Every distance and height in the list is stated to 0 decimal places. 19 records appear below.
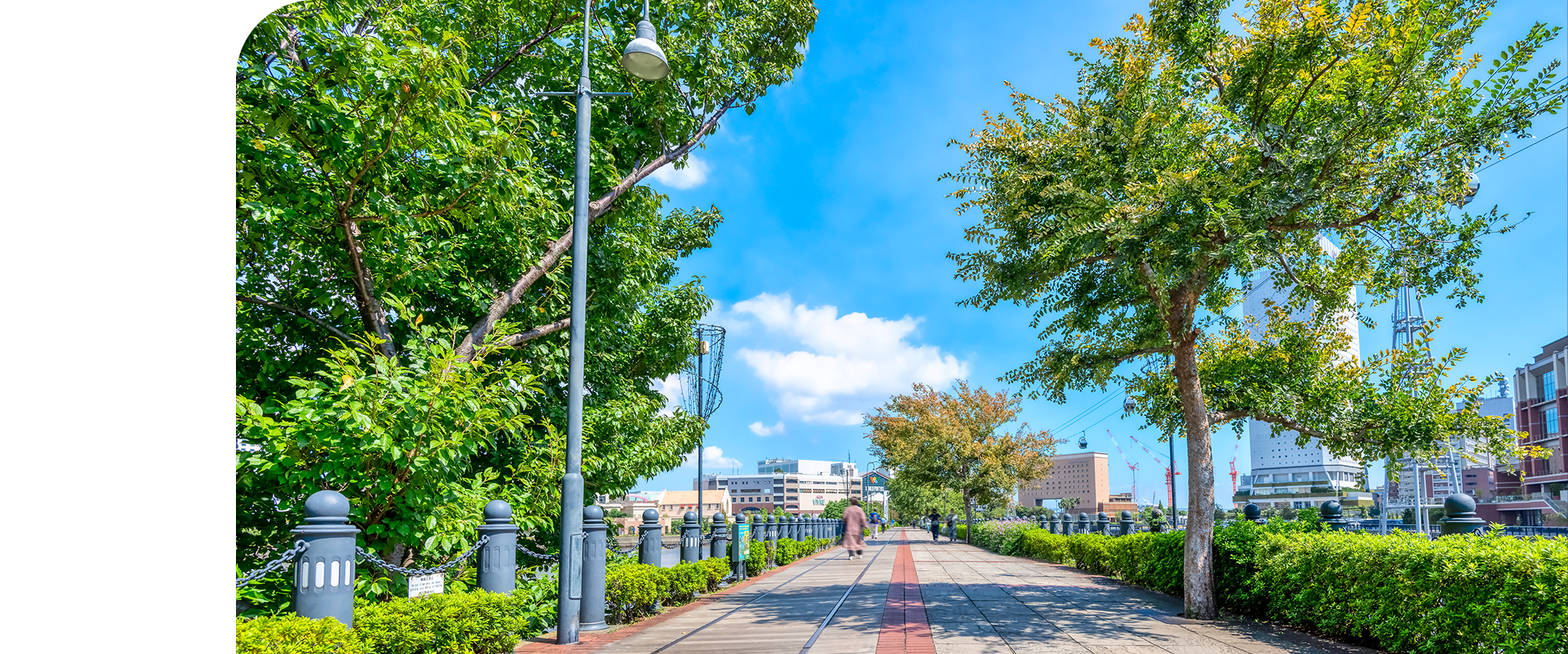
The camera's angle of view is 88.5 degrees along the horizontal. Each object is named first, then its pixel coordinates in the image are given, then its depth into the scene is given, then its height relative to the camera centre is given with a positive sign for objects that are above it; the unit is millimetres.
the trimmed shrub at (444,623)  6059 -1646
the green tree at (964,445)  35250 -972
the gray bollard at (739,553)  16406 -2615
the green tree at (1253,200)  8633 +2513
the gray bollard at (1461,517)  8320 -973
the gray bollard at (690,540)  14195 -2044
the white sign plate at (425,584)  7004 -1407
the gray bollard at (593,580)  8969 -1739
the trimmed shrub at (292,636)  4798 -1320
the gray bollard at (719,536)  16431 -2292
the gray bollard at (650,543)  11906 -1751
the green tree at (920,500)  64250 -6416
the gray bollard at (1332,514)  11133 -1286
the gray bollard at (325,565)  5574 -988
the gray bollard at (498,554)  7926 -1284
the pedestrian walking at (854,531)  22406 -3011
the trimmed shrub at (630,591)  10008 -2128
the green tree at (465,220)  7438 +2355
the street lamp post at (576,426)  8406 -22
